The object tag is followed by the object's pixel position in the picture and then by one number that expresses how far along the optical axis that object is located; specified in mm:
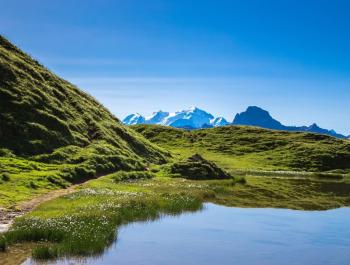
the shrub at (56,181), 57525
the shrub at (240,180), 83850
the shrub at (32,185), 51734
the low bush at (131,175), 70444
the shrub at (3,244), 25406
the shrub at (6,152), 67712
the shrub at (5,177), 52000
